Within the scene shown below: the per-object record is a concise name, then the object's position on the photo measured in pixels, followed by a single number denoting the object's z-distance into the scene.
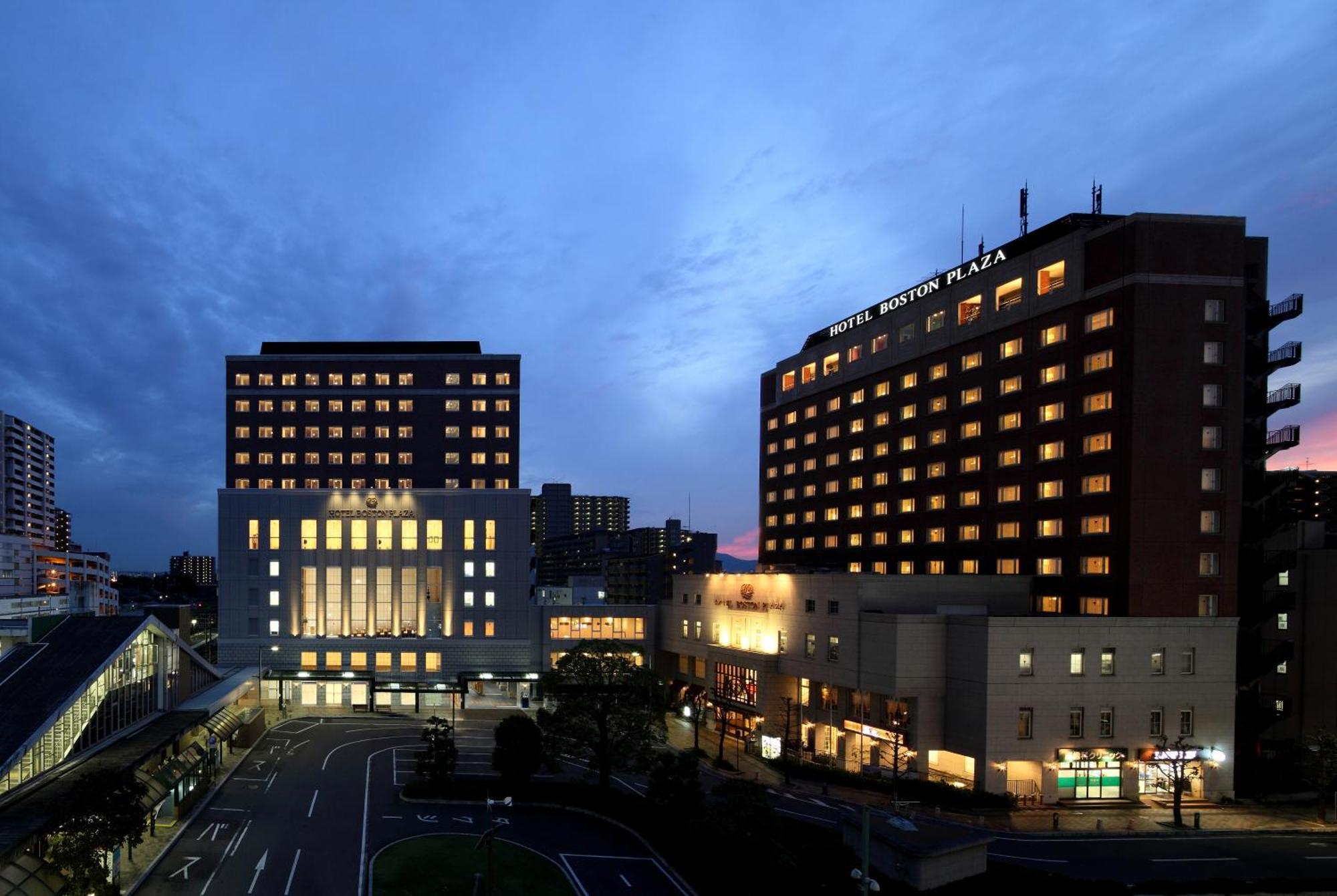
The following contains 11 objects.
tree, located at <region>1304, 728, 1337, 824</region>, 56.66
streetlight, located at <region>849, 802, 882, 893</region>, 27.53
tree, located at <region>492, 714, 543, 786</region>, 56.22
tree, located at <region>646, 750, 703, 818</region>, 47.31
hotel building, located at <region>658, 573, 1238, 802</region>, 61.06
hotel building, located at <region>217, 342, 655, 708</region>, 97.62
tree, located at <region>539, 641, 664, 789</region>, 57.66
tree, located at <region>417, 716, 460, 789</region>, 56.91
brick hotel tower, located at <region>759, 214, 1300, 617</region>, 68.06
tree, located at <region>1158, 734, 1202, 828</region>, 57.15
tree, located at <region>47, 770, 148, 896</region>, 35.09
